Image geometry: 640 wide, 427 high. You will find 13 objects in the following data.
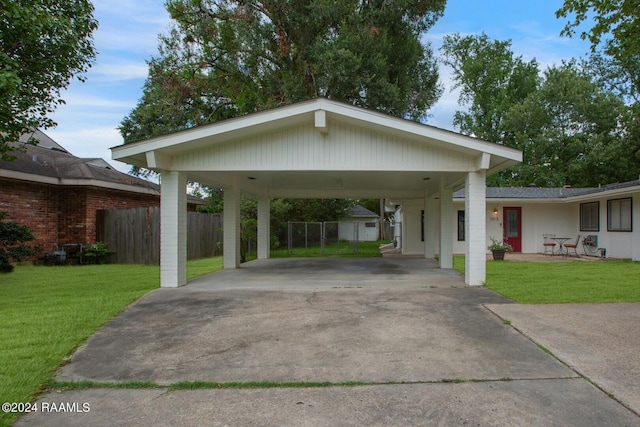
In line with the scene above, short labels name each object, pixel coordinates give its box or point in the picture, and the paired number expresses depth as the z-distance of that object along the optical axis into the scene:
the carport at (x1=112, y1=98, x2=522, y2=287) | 7.52
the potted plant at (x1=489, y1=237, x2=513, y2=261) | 14.07
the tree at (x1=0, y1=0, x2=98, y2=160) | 7.54
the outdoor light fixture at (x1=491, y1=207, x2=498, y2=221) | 17.31
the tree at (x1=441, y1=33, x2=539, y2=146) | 31.45
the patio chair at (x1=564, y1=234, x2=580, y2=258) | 15.20
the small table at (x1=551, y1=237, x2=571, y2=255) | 16.47
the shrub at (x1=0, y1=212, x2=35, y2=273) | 10.11
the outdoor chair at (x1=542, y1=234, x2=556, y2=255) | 16.67
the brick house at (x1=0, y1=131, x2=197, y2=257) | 12.41
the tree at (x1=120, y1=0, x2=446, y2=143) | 15.94
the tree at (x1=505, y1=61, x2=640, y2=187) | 24.22
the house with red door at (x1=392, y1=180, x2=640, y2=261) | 15.77
